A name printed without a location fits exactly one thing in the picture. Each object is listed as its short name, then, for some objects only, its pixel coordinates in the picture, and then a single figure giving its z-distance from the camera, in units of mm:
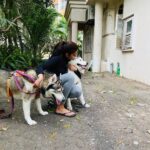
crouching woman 2613
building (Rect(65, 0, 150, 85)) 4675
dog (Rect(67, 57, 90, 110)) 2799
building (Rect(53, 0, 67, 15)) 21521
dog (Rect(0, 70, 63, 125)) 2368
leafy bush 5423
